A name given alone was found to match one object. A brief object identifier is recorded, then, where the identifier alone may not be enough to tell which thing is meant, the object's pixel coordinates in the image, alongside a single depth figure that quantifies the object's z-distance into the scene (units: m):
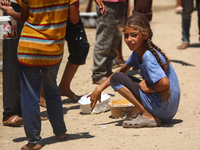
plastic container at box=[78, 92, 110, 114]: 8.94
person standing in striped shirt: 6.43
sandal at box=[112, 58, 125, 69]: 13.14
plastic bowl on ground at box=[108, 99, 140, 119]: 8.34
